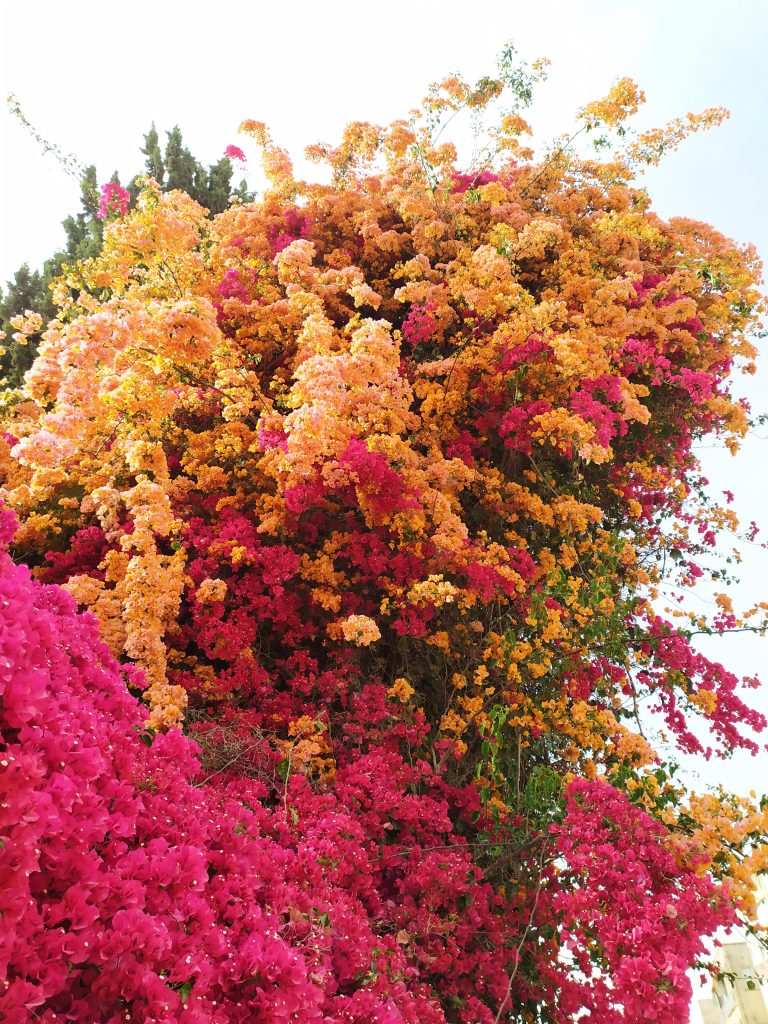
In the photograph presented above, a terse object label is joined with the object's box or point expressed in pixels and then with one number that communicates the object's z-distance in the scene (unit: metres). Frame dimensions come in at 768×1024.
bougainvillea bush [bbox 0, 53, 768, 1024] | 2.19
